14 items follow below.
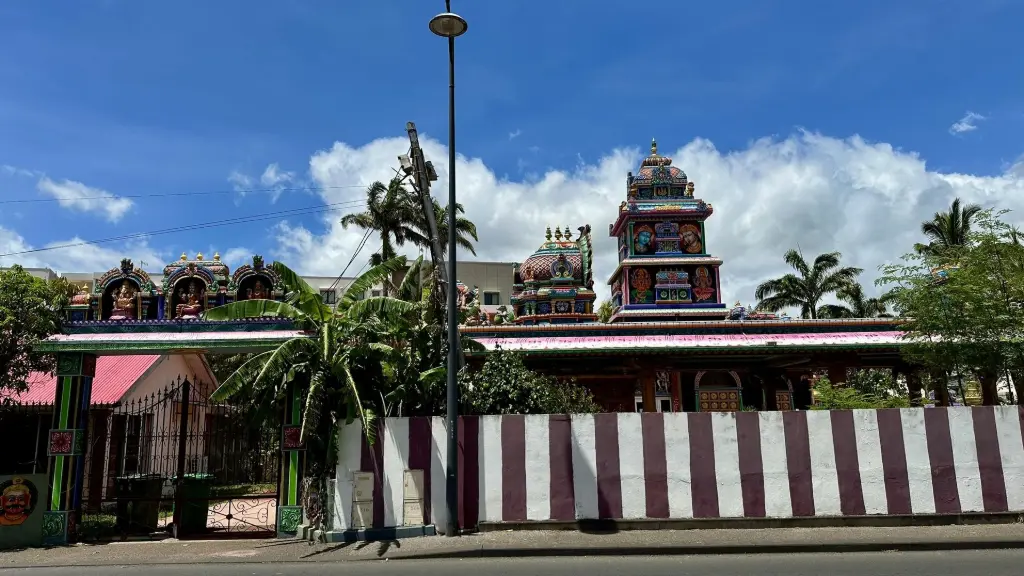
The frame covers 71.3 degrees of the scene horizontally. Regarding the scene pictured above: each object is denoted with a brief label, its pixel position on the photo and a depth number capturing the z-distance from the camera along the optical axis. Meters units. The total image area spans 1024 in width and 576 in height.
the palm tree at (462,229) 30.17
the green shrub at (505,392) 13.02
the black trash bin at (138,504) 13.23
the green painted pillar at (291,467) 12.22
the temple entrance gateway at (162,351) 12.54
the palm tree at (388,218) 30.39
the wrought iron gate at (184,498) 12.73
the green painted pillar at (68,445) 12.62
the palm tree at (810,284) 41.97
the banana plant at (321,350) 11.68
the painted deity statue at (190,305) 14.26
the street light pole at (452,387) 11.23
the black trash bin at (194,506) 12.96
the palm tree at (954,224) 37.56
